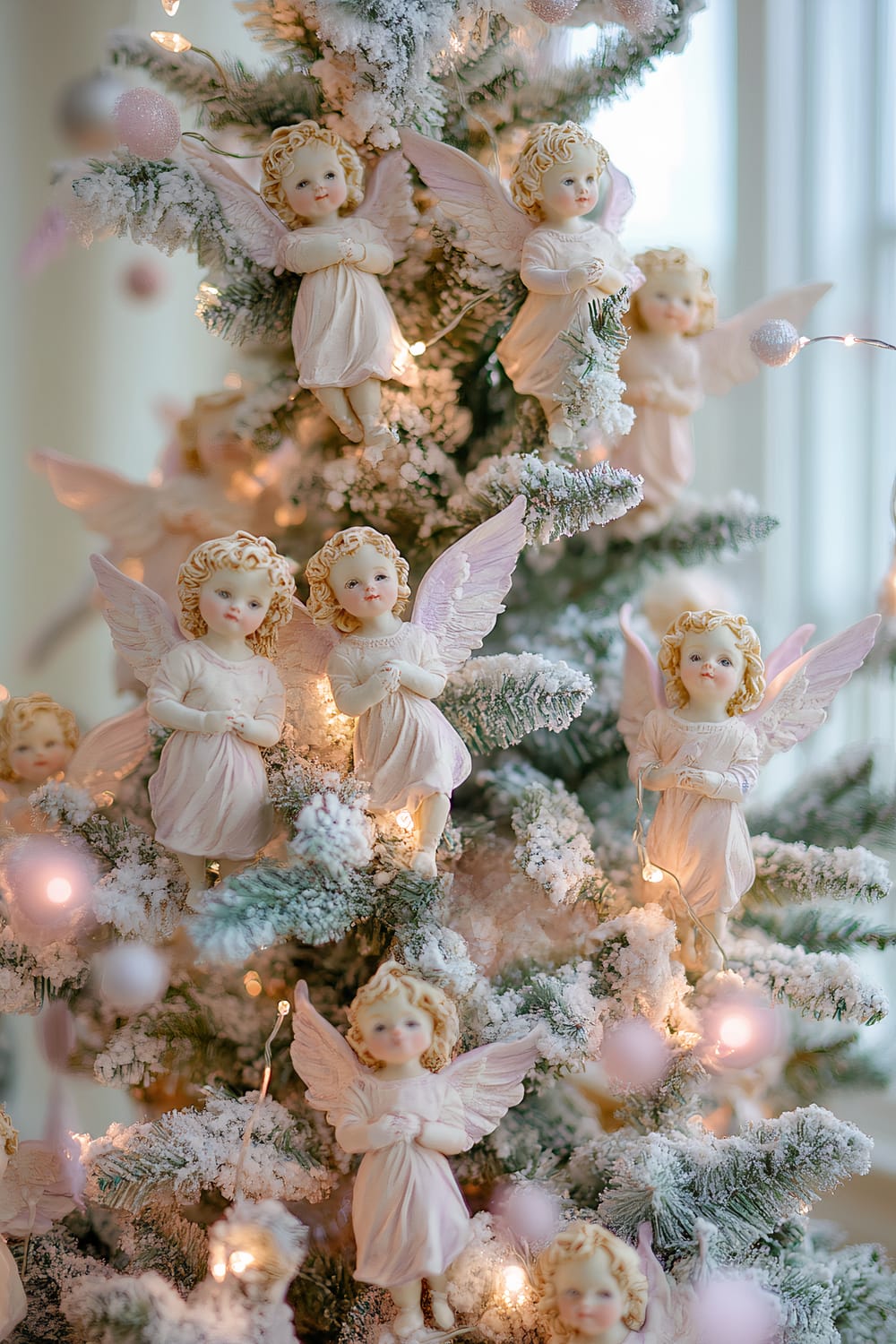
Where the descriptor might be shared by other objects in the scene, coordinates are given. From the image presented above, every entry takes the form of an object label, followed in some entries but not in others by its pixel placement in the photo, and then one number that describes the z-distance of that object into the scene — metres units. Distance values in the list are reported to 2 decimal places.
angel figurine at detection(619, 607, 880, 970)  0.88
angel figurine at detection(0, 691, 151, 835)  0.94
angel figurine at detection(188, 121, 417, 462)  0.88
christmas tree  0.82
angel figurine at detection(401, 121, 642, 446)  0.88
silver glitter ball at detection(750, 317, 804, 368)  0.95
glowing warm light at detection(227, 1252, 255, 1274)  0.78
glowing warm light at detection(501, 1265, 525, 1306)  0.81
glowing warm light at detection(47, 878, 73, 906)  0.85
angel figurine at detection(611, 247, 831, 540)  1.04
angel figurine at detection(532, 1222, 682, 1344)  0.76
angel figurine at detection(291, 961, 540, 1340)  0.78
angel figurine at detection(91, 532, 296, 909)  0.82
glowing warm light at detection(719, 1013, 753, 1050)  0.89
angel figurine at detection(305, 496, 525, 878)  0.82
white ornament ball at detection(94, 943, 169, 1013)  0.82
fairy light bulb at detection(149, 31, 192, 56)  0.92
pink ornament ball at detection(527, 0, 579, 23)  0.89
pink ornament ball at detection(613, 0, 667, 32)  0.90
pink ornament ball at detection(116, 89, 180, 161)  0.84
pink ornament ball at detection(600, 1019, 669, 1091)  0.88
